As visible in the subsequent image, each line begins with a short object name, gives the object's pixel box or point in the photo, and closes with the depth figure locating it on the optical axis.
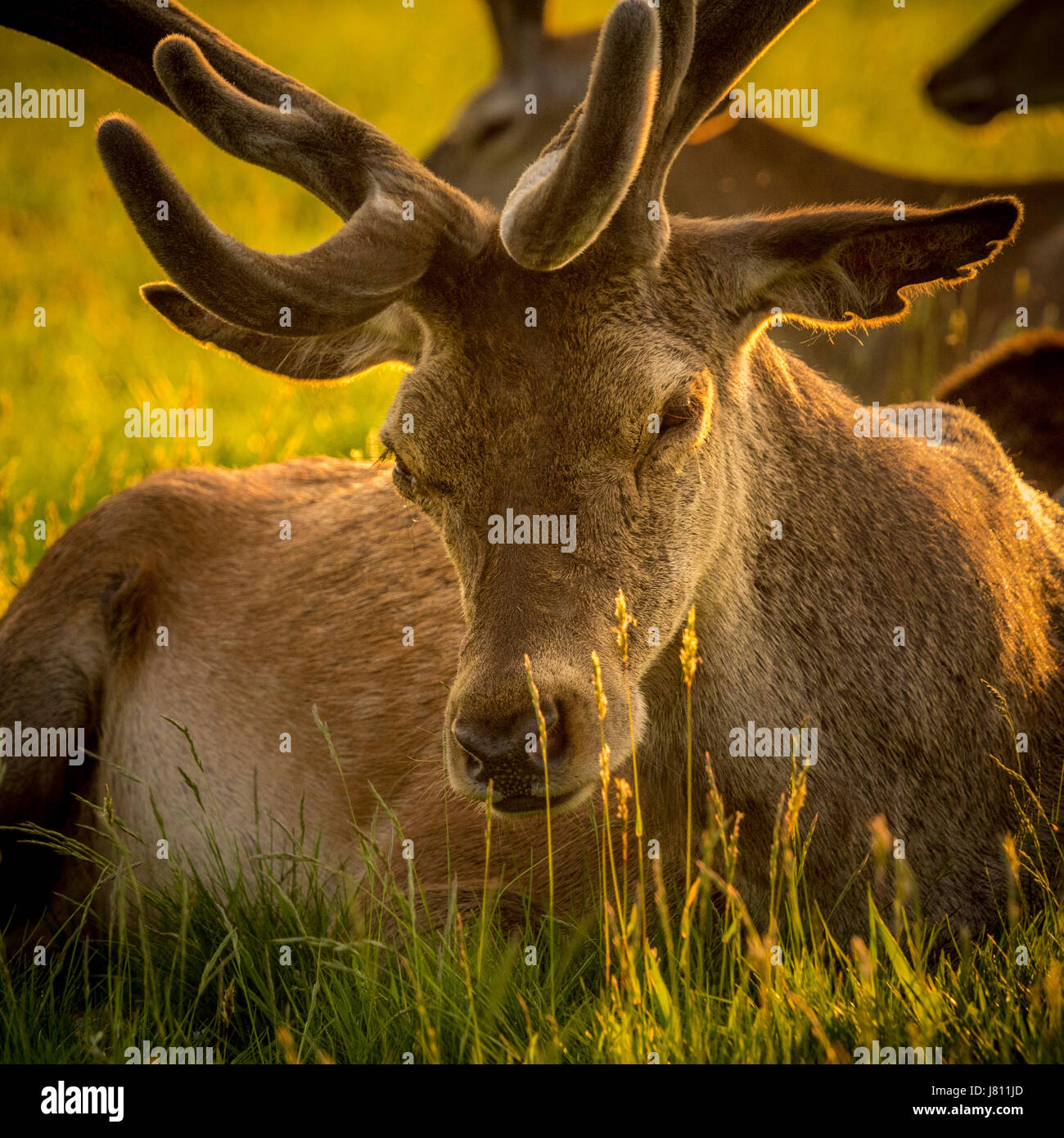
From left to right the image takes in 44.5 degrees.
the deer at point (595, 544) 2.90
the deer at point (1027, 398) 5.59
